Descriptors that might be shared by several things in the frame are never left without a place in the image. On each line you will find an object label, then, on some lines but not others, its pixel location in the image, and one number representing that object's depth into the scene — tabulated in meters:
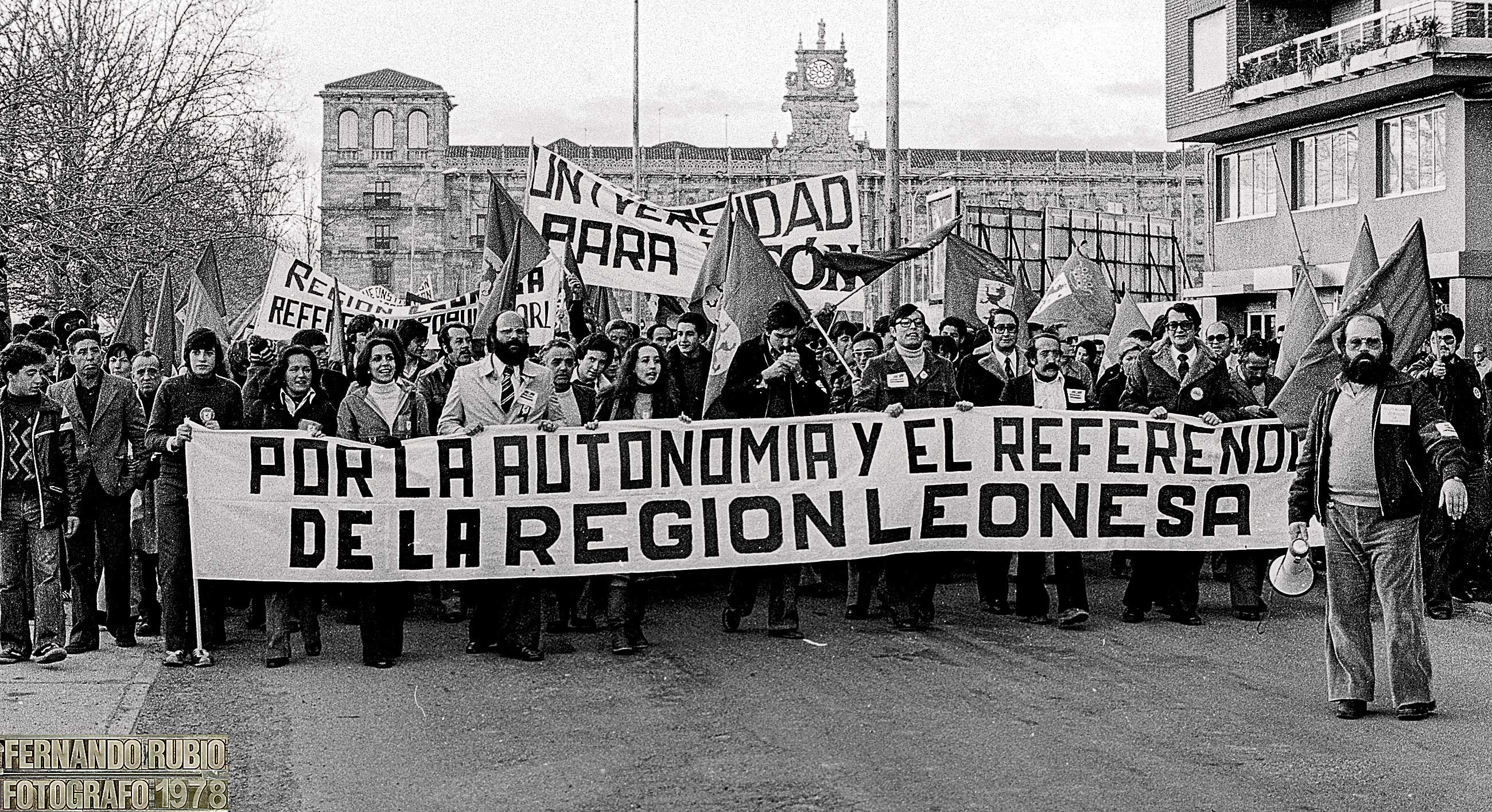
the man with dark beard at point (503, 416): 9.32
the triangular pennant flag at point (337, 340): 15.80
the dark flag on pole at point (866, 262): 14.52
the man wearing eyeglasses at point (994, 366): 10.73
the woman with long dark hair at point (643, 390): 9.88
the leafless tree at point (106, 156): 20.20
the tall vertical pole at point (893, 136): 24.75
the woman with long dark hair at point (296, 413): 9.27
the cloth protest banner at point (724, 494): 9.31
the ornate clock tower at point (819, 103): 124.38
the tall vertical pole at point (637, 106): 51.12
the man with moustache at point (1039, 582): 10.10
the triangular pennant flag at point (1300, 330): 11.34
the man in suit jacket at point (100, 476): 9.36
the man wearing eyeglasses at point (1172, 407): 10.31
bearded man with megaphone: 7.51
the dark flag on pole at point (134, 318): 16.52
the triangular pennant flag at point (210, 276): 16.94
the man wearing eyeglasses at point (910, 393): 10.12
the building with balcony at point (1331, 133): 29.72
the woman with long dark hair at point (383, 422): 9.10
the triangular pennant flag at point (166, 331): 15.38
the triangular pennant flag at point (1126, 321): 16.14
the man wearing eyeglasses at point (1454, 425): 10.59
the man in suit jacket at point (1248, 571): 10.38
